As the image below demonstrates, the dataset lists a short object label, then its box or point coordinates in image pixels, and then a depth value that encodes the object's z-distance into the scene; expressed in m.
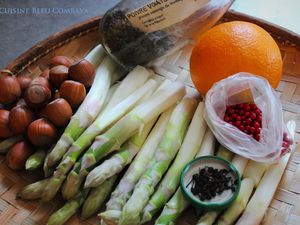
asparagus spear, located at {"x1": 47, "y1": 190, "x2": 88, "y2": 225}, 0.81
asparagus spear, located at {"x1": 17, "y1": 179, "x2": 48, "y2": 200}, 0.85
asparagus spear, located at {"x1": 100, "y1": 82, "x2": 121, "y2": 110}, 0.97
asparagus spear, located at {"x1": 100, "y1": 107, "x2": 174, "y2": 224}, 0.77
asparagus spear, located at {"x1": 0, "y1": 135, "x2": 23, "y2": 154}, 0.92
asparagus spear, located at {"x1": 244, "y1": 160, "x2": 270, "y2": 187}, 0.83
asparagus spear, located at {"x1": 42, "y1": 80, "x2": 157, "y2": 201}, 0.83
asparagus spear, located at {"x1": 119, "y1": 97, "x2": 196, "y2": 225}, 0.76
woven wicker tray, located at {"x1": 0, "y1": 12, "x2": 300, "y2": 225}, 0.83
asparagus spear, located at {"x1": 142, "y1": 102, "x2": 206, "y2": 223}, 0.79
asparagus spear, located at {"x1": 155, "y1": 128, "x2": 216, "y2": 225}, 0.77
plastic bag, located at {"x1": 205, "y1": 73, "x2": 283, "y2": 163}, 0.83
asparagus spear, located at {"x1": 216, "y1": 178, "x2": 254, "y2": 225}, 0.77
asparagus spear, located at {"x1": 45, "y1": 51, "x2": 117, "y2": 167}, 0.86
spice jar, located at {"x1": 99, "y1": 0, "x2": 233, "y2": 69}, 0.93
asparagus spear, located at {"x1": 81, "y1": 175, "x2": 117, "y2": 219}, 0.82
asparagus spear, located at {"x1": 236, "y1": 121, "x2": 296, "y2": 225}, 0.77
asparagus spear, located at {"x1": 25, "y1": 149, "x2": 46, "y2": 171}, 0.87
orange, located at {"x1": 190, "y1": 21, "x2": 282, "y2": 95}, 0.90
